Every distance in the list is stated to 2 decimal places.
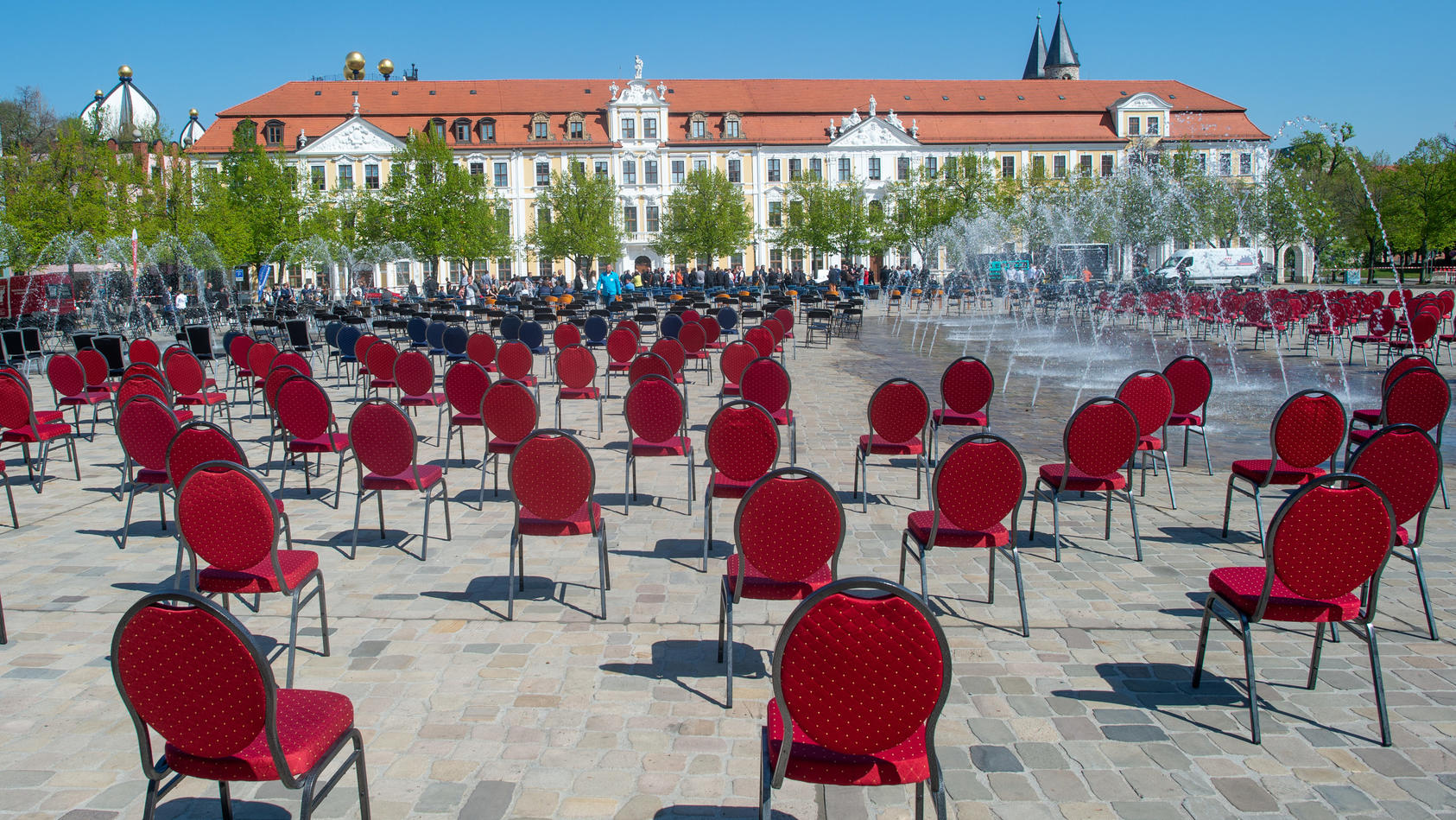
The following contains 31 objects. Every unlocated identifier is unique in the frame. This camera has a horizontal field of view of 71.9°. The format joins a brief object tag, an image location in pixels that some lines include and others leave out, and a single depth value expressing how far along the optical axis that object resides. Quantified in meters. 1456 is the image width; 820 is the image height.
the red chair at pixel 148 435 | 6.68
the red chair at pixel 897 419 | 7.52
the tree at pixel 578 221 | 53.19
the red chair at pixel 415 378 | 10.27
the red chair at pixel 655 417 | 7.62
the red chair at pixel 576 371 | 10.39
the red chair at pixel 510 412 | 7.61
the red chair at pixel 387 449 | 6.53
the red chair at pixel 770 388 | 8.70
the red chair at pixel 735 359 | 10.24
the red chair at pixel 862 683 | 2.74
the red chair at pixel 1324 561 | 3.92
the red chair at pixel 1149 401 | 7.52
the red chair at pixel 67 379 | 10.07
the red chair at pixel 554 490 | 5.46
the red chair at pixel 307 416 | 7.82
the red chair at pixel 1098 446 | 6.20
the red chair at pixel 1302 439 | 6.46
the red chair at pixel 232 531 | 4.56
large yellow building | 67.00
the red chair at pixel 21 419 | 8.41
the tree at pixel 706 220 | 55.81
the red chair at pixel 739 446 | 6.21
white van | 43.22
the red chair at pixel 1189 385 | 8.43
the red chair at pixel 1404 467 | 4.88
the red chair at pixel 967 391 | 8.74
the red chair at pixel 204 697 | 2.77
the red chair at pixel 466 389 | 9.04
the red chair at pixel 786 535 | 4.20
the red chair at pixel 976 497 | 5.05
